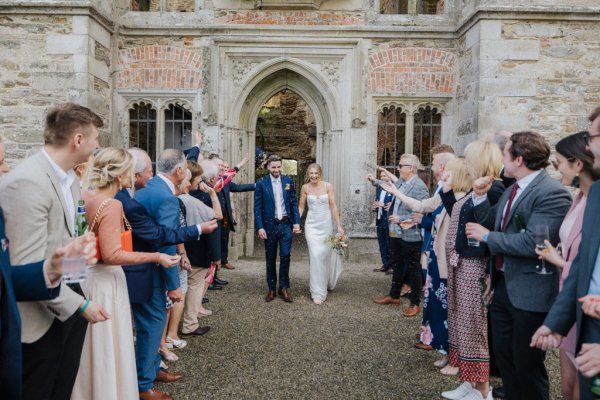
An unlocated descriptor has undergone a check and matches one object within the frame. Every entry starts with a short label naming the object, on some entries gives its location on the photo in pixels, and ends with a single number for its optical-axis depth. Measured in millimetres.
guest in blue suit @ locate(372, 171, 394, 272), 8023
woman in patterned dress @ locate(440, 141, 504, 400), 3402
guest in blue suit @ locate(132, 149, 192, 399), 3428
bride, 6434
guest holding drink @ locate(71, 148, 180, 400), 2725
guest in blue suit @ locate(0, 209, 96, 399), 1659
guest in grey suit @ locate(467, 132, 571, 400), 2613
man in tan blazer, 2047
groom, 6488
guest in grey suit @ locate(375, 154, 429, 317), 5812
